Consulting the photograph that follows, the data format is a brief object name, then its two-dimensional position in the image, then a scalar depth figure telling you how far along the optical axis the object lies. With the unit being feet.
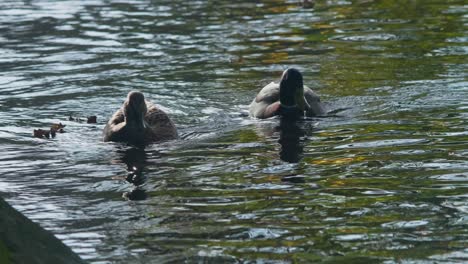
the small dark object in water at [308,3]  88.84
